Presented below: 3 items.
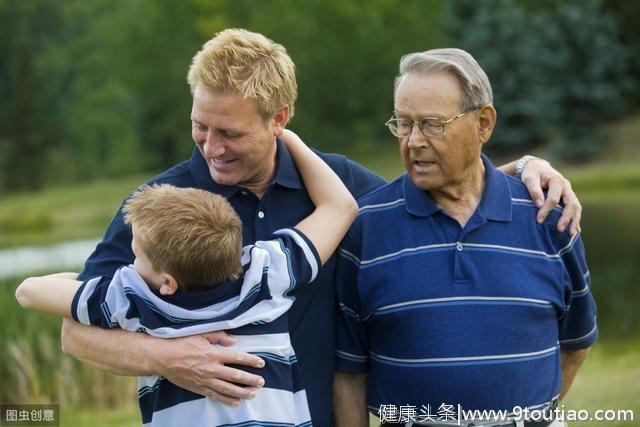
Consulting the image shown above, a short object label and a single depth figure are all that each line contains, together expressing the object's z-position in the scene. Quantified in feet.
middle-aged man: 16.80
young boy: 16.37
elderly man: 18.15
